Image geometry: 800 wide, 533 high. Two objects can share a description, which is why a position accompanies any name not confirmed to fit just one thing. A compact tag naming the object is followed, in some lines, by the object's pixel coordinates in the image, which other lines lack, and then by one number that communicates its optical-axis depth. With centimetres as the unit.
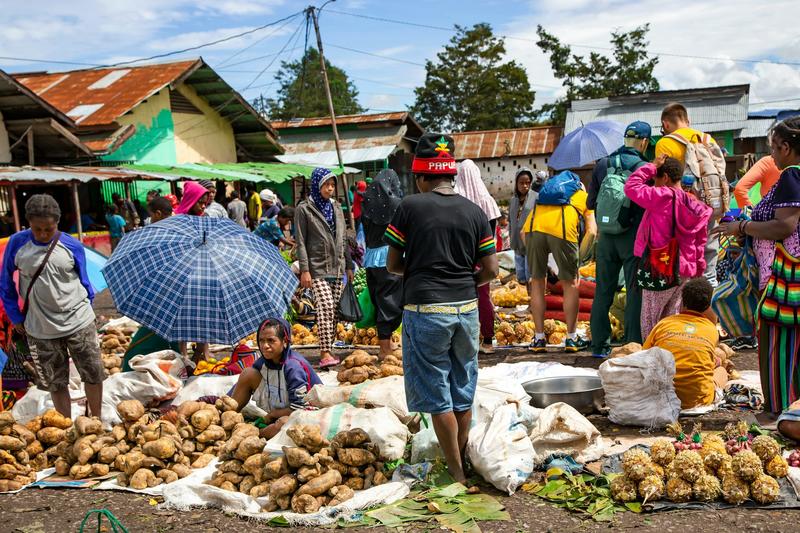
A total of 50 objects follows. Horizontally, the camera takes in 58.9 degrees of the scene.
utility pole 1961
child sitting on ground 491
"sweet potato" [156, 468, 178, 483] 440
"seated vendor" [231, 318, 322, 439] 489
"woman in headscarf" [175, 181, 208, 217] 689
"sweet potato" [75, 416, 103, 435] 468
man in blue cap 636
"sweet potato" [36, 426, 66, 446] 485
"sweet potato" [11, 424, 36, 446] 470
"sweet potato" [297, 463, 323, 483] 404
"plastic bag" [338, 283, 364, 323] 719
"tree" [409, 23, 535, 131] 4741
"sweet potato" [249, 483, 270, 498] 414
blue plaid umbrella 532
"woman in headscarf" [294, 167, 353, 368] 709
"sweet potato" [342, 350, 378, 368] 600
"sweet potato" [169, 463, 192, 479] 446
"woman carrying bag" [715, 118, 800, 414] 441
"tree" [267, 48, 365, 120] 6494
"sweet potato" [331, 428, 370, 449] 426
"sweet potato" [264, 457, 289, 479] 410
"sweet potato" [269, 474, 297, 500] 399
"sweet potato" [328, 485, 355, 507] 395
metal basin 508
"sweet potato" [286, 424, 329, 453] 417
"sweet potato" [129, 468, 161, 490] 434
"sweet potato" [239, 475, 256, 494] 423
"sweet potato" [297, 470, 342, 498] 396
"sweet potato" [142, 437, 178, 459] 448
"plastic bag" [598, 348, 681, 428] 479
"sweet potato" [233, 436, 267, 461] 438
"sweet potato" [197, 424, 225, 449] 471
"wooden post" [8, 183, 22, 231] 1448
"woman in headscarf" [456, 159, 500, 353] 705
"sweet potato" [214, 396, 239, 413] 496
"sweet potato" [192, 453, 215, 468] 459
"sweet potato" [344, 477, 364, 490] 414
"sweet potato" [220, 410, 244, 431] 486
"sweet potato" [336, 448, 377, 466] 415
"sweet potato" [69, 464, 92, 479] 450
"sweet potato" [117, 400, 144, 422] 471
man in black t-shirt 386
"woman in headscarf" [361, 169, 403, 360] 693
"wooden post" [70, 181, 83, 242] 1565
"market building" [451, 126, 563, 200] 3262
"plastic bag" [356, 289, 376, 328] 759
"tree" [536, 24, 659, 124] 4175
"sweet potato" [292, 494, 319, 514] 389
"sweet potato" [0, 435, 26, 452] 449
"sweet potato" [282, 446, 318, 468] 406
